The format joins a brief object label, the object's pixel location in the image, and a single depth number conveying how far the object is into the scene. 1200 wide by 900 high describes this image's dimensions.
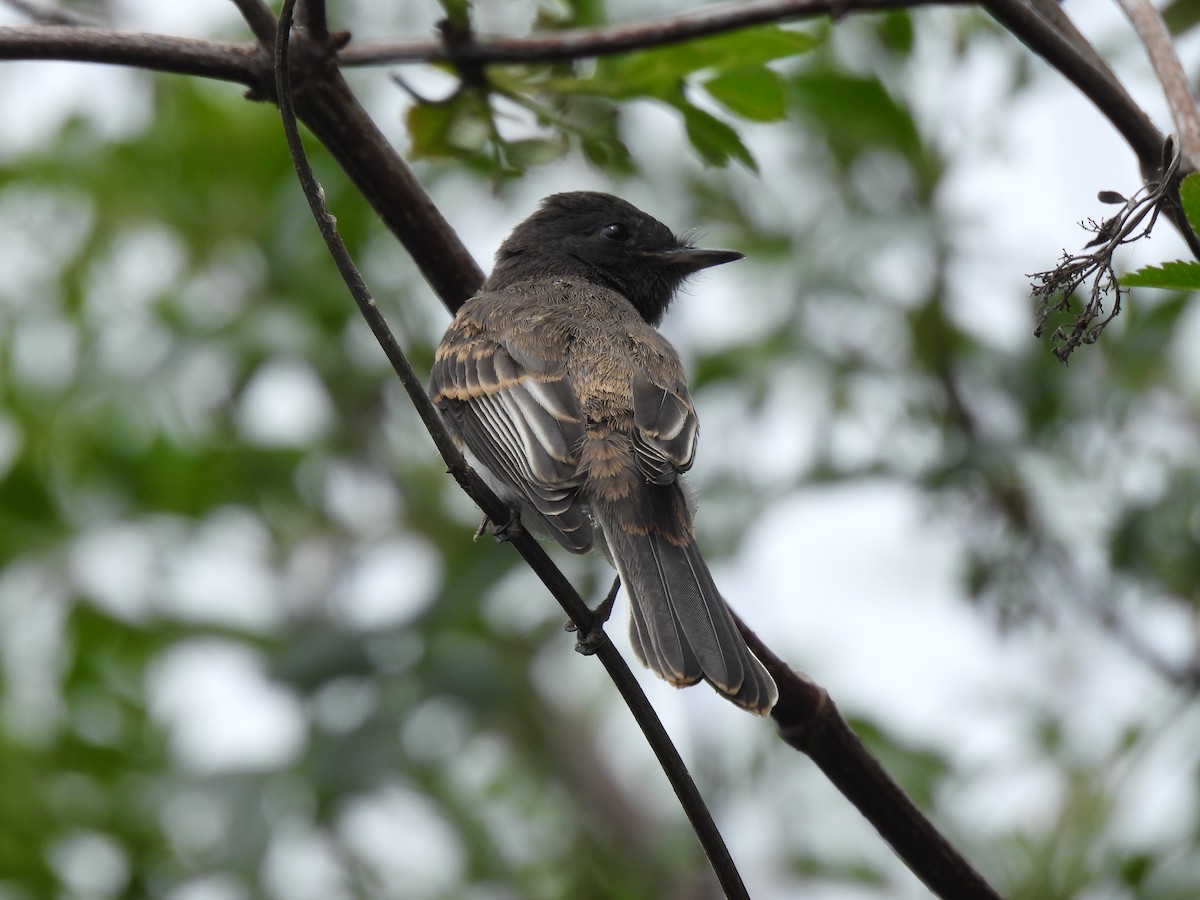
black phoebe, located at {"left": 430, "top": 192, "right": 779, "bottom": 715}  5.93
